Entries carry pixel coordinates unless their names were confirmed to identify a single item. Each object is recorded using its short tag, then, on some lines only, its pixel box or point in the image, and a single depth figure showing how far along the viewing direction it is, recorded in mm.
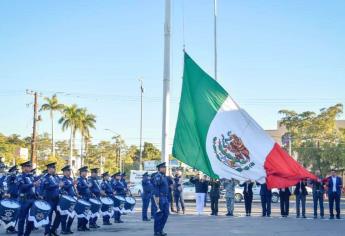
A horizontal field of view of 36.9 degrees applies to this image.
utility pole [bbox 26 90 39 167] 45062
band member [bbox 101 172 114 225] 16859
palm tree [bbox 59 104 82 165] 67938
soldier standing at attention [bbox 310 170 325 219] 19536
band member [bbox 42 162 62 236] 13102
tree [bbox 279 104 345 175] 49947
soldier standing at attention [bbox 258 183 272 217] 20266
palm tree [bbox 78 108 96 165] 70062
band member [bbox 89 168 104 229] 15664
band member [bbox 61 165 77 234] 13781
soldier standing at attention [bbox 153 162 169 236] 13125
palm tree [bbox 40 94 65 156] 63941
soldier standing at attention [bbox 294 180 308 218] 19766
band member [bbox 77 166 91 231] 14961
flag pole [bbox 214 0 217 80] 26500
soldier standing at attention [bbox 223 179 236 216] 20828
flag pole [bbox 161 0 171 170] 15859
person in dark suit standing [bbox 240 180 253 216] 20766
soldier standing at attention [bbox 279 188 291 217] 20047
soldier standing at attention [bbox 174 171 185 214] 21906
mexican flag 13117
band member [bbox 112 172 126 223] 17794
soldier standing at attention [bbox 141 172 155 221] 19094
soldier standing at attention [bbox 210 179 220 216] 21562
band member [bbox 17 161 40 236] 12250
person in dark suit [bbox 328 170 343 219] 18938
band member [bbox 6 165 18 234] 12867
